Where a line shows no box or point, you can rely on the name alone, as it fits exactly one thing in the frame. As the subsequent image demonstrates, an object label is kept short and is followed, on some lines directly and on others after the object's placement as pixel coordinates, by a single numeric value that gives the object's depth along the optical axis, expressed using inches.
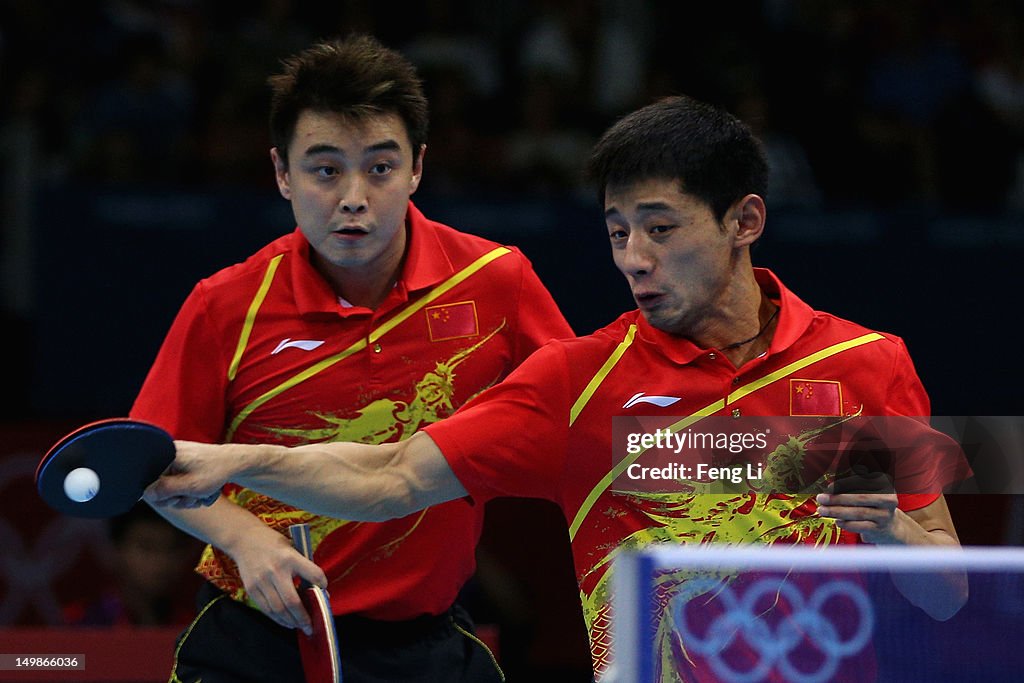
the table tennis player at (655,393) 268.7
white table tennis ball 245.4
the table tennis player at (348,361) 318.7
